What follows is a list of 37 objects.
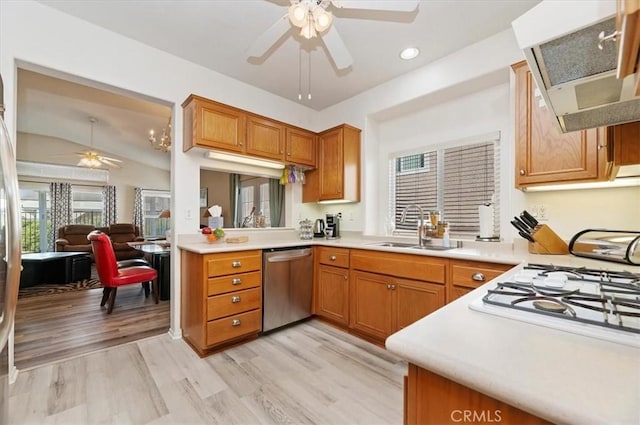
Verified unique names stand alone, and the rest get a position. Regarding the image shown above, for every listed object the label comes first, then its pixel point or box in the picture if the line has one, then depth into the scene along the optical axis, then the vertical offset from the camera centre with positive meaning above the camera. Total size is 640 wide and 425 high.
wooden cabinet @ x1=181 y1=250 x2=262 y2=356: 2.19 -0.73
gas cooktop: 0.60 -0.25
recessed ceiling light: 2.47 +1.48
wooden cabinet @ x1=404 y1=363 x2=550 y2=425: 0.47 -0.36
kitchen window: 2.57 +0.32
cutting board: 2.85 -0.28
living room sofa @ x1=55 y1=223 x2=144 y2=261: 5.92 -0.58
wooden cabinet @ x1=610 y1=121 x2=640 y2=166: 1.33 +0.35
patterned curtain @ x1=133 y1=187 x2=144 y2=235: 7.47 +0.11
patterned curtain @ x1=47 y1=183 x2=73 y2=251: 6.34 +0.14
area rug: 3.94 -1.16
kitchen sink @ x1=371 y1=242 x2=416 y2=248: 2.69 -0.32
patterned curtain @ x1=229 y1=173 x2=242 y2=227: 3.67 +0.18
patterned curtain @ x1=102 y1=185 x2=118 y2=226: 7.02 +0.21
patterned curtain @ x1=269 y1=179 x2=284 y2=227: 3.65 +0.16
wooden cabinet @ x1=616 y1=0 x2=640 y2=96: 0.46 +0.32
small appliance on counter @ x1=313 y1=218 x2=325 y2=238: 3.49 -0.21
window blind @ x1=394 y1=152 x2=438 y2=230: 2.96 +0.31
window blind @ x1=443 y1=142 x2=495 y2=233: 2.58 +0.29
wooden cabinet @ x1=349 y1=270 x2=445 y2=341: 2.09 -0.75
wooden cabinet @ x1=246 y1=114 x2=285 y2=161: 2.85 +0.82
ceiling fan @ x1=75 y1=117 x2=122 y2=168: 5.43 +1.10
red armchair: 2.99 -0.66
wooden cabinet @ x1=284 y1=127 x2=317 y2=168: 3.18 +0.80
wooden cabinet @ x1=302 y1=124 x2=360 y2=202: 3.15 +0.56
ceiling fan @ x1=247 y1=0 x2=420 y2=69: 1.53 +1.17
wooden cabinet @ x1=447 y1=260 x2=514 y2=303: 1.75 -0.42
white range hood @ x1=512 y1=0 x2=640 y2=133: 0.62 +0.41
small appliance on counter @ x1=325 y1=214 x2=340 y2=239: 3.46 -0.18
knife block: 1.85 -0.20
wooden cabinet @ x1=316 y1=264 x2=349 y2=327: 2.65 -0.82
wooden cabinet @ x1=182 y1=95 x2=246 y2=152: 2.48 +0.84
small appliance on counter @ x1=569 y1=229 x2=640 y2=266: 1.45 -0.19
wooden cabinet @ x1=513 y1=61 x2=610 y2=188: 1.68 +0.42
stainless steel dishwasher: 2.54 -0.71
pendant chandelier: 4.16 +1.11
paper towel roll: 2.36 -0.07
